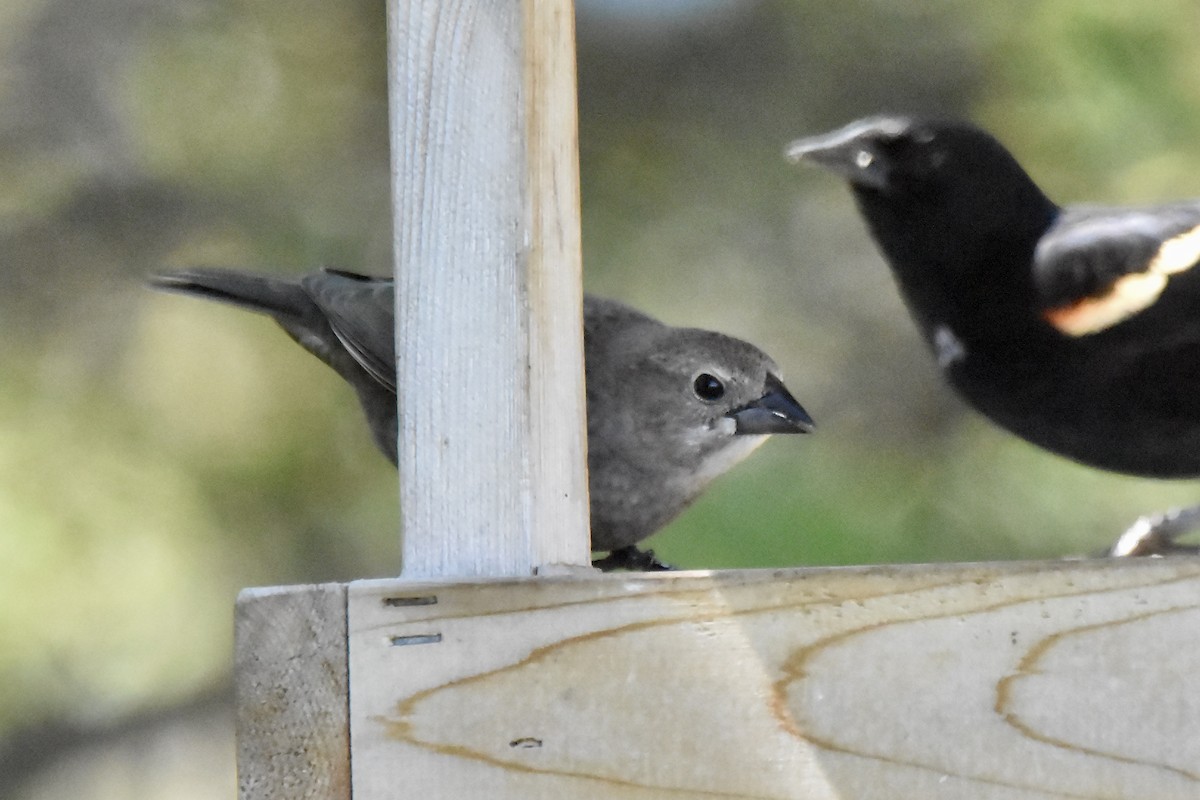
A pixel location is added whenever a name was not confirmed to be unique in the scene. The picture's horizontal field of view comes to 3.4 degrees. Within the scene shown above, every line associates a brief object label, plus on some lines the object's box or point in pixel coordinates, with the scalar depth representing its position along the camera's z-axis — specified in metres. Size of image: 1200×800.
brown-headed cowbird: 5.37
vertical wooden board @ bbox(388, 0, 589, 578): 5.14
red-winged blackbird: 5.36
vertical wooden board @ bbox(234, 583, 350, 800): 5.11
